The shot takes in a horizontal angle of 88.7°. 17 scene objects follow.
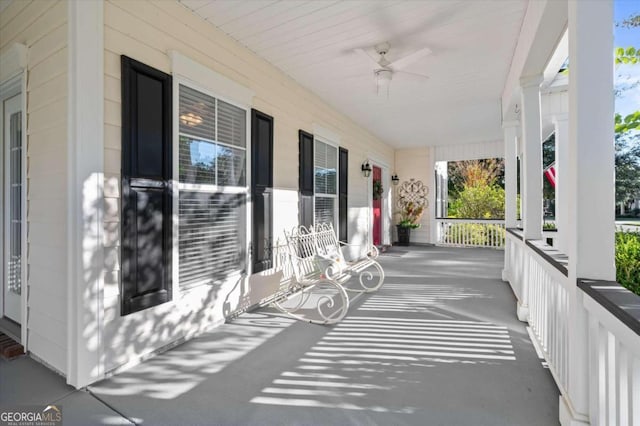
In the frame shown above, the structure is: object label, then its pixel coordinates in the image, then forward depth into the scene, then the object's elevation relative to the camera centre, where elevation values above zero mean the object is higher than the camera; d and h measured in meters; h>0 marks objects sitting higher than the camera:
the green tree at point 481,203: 10.58 +0.41
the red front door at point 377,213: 8.49 +0.07
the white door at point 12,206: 2.87 +0.09
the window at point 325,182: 5.15 +0.56
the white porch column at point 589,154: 1.49 +0.28
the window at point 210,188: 2.78 +0.26
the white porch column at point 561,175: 4.41 +0.54
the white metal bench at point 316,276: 3.47 -0.78
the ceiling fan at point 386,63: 3.29 +1.63
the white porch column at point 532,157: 3.09 +0.55
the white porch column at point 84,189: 2.03 +0.18
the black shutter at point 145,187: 2.27 +0.21
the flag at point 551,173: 7.00 +0.92
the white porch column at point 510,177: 4.54 +0.53
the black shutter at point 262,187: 3.54 +0.32
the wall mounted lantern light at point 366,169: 7.02 +1.00
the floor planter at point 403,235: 9.42 -0.57
